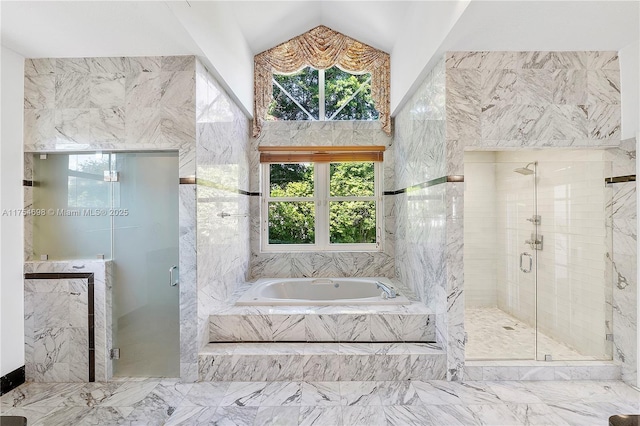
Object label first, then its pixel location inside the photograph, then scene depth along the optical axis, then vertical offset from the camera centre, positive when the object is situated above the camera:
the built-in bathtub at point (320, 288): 3.53 -0.83
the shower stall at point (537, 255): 2.51 -0.36
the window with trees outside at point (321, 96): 4.05 +1.49
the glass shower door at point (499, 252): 2.68 -0.35
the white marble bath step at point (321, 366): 2.37 -1.12
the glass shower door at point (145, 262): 2.44 -0.36
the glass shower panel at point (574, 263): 2.50 -0.41
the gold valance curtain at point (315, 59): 3.82 +1.85
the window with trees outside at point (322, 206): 4.07 +0.10
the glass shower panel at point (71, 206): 2.45 +0.07
